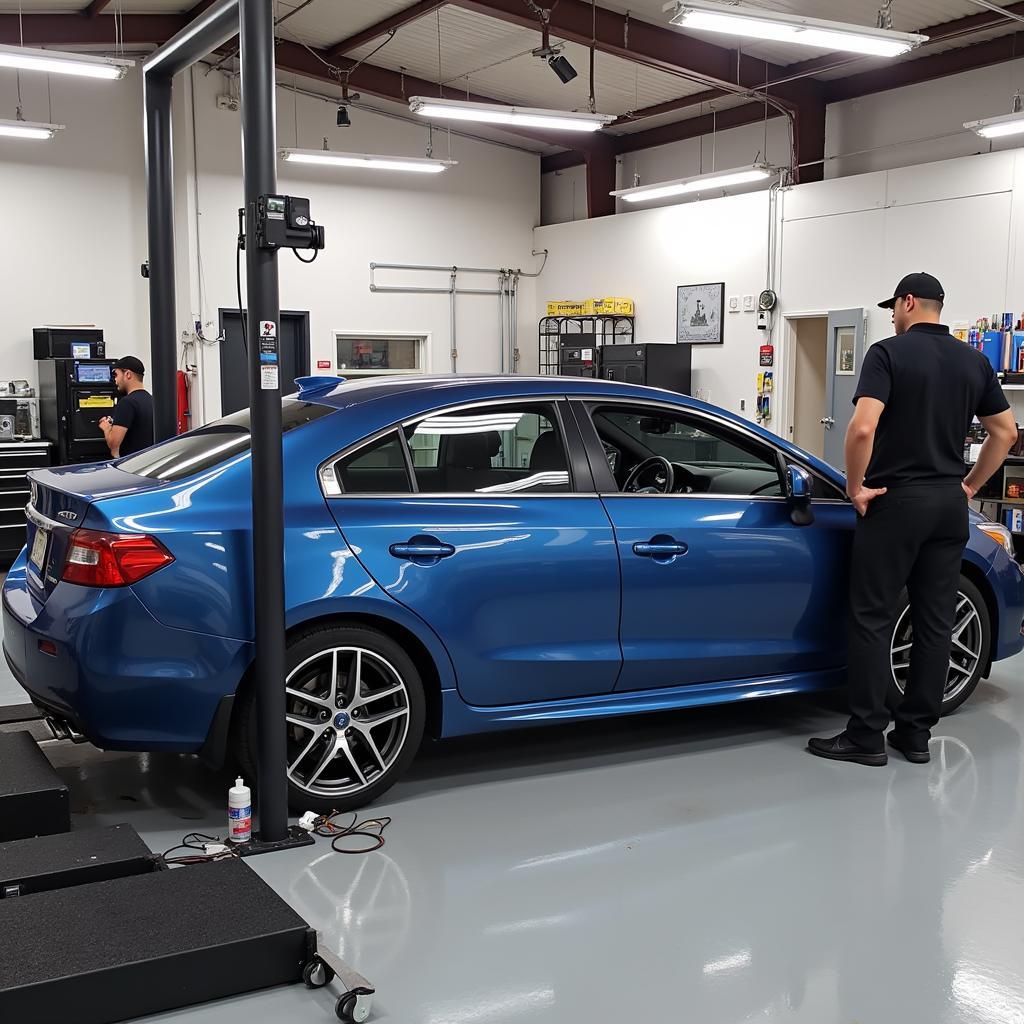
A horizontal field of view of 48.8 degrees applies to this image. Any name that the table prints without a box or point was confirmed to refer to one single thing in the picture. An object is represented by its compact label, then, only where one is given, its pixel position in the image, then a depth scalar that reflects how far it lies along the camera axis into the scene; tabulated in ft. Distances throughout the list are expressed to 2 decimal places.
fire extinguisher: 40.01
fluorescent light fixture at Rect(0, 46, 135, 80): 26.99
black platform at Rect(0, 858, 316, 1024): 7.55
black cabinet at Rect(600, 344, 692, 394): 40.27
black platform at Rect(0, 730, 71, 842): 10.36
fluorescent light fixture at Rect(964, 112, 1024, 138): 28.07
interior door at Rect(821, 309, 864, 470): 35.04
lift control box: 10.31
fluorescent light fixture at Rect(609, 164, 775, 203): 35.81
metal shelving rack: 44.47
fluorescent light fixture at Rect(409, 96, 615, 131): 32.24
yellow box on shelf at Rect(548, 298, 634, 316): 44.11
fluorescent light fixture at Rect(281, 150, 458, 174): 37.50
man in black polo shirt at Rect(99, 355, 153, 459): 24.12
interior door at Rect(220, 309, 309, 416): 41.45
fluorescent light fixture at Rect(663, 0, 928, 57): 23.53
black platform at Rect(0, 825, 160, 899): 9.16
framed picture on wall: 40.55
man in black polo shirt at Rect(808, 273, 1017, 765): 12.98
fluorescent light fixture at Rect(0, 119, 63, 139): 32.78
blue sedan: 10.69
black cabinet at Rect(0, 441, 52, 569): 28.86
